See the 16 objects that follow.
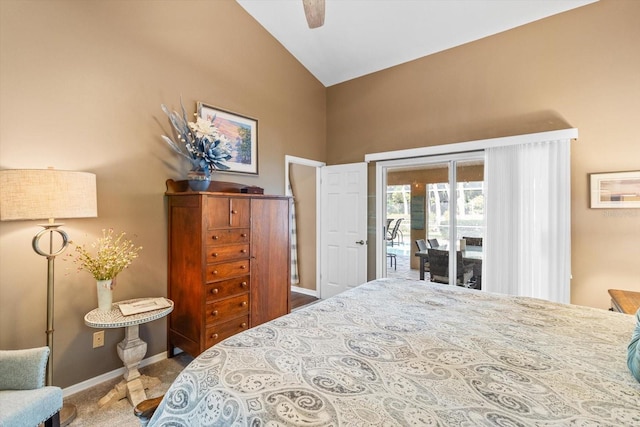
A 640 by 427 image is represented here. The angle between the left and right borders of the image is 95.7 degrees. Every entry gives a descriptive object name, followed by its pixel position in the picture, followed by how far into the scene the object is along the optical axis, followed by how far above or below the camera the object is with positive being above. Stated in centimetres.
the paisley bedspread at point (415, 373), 83 -56
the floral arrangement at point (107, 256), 208 -32
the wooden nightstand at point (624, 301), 203 -66
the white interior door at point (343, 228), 425 -20
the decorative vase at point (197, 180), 256 +31
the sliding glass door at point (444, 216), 348 -2
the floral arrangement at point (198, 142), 260 +67
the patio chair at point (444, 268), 357 -68
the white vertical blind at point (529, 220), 283 -6
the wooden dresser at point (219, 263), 240 -44
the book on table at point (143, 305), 209 -69
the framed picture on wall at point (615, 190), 258 +22
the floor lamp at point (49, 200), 163 +9
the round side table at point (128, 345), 197 -98
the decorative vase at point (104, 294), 209 -57
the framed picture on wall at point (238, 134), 308 +93
